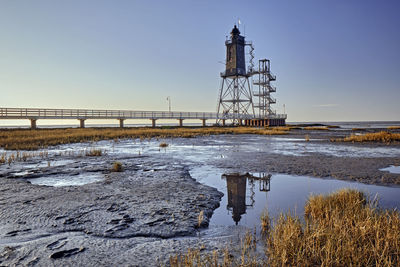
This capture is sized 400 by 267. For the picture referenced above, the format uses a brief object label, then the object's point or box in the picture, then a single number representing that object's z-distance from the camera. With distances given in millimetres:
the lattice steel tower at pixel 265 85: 54125
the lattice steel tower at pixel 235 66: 49375
